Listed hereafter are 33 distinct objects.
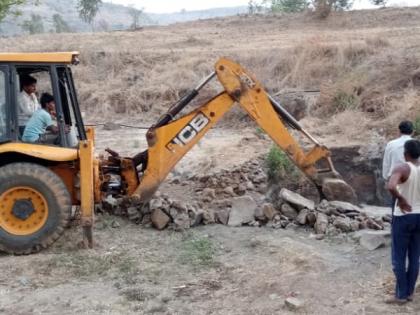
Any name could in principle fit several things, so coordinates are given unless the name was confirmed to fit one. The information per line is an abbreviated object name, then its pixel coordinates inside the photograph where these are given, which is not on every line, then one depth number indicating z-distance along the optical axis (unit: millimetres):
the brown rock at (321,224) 7922
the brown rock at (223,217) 8461
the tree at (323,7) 26203
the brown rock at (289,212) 8390
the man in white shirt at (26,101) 7435
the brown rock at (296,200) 8367
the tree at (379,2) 36444
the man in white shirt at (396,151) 6781
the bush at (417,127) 11338
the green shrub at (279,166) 10383
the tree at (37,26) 44869
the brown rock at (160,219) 8336
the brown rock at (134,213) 8586
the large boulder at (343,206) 8273
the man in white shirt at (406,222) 5551
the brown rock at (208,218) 8461
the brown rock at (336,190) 8641
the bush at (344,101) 14234
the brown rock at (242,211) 8391
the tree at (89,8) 48094
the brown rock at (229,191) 9719
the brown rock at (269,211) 8352
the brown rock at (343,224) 7863
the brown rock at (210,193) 9531
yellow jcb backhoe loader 7289
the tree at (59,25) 50094
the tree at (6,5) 15000
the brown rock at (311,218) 8148
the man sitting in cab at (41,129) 7352
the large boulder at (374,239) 7242
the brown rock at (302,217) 8194
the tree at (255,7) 47388
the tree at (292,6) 40062
